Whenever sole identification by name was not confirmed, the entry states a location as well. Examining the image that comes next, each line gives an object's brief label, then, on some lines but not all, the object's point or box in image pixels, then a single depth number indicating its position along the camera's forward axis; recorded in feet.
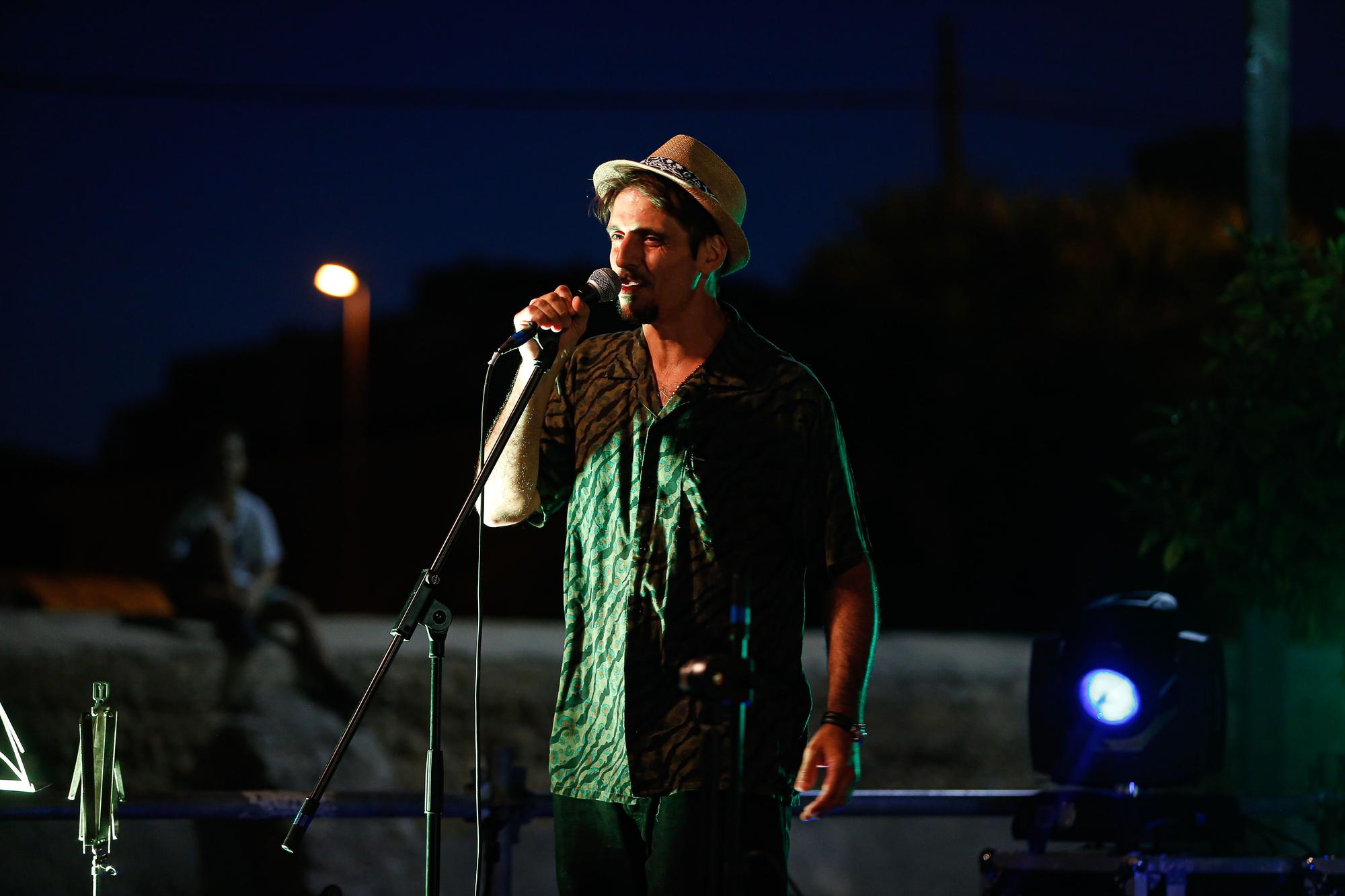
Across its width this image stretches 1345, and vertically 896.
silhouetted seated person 47.57
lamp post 96.37
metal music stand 18.15
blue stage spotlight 21.72
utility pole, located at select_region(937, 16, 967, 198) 81.51
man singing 14.03
